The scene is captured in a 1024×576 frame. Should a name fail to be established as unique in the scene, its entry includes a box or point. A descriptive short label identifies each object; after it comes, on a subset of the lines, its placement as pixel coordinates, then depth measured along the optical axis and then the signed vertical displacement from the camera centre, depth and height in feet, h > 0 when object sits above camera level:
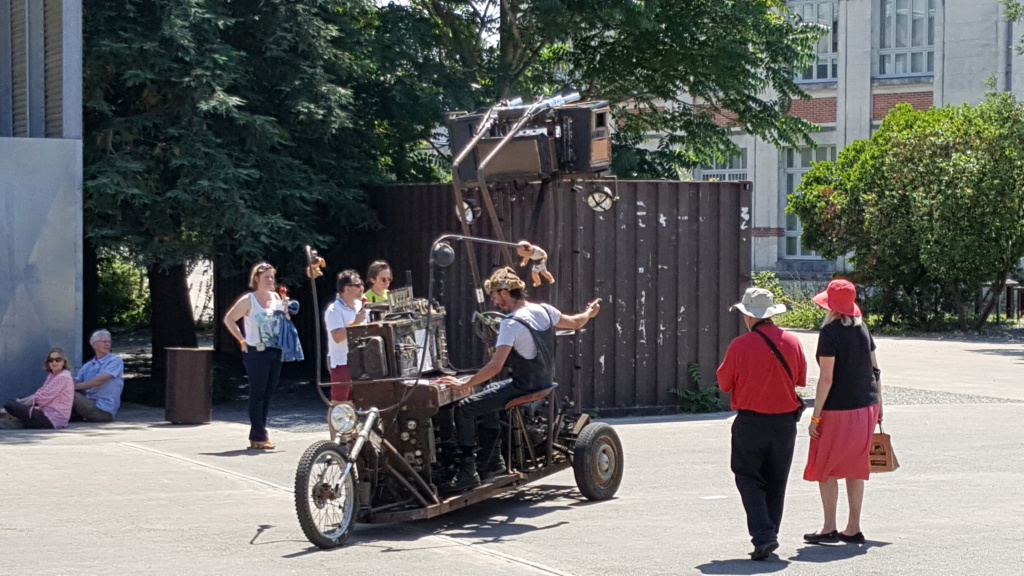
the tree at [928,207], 87.15 +3.79
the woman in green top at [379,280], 37.50 -0.66
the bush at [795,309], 101.04 -3.86
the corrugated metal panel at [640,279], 47.42 -0.76
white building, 120.67 +17.76
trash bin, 45.16 -4.56
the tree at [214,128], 49.03 +5.01
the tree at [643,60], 63.16 +10.32
